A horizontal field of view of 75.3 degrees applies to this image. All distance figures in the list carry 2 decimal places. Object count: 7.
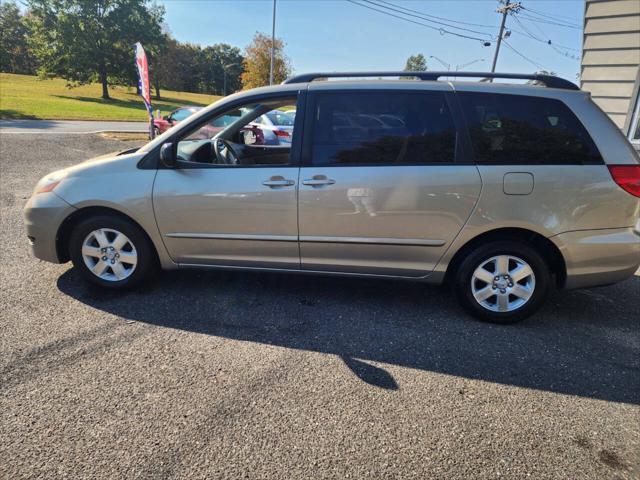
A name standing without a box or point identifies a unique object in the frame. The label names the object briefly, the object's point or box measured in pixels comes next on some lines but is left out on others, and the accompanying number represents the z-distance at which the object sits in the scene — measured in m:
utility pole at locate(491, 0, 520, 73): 28.80
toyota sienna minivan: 3.10
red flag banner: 9.47
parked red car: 15.94
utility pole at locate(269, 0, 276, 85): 28.36
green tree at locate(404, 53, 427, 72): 106.21
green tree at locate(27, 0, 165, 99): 39.19
